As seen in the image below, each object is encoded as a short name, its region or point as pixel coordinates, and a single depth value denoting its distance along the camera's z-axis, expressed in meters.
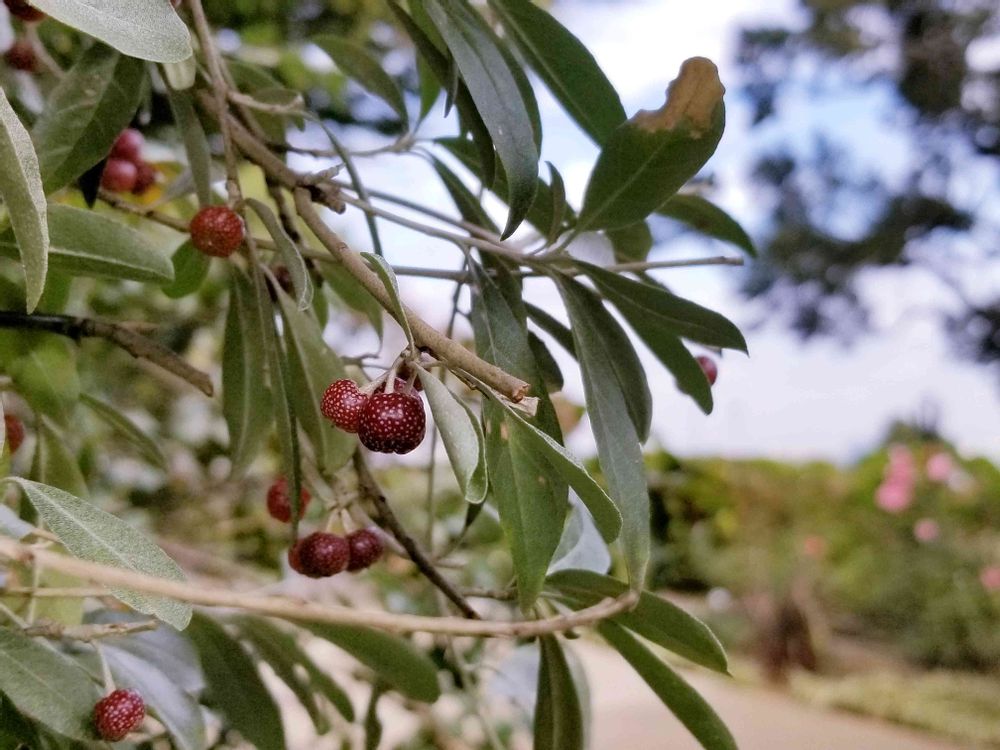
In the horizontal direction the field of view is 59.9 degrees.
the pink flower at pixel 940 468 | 3.43
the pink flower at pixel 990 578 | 3.09
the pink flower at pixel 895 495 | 3.41
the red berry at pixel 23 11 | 0.40
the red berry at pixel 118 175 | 0.49
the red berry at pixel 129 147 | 0.49
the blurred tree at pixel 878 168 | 3.81
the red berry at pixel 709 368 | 0.43
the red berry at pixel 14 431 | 0.42
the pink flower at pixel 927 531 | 3.38
